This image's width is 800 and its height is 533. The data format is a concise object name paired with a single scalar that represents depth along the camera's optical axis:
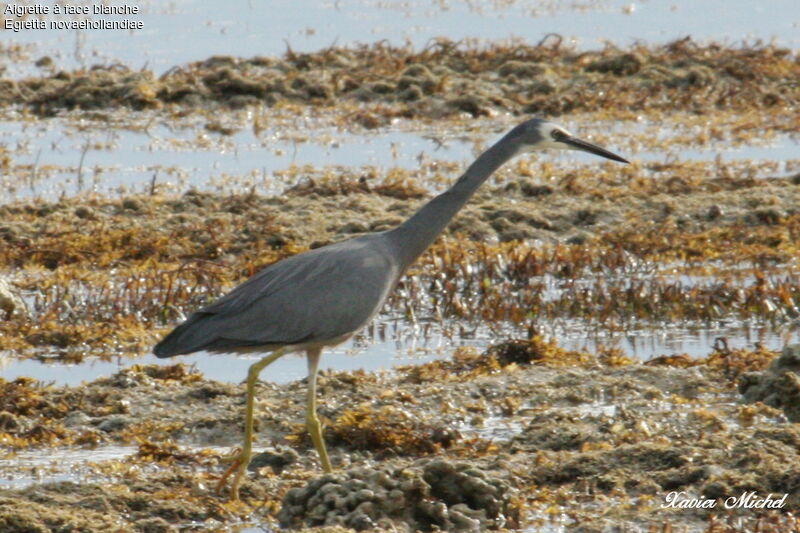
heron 15.02
